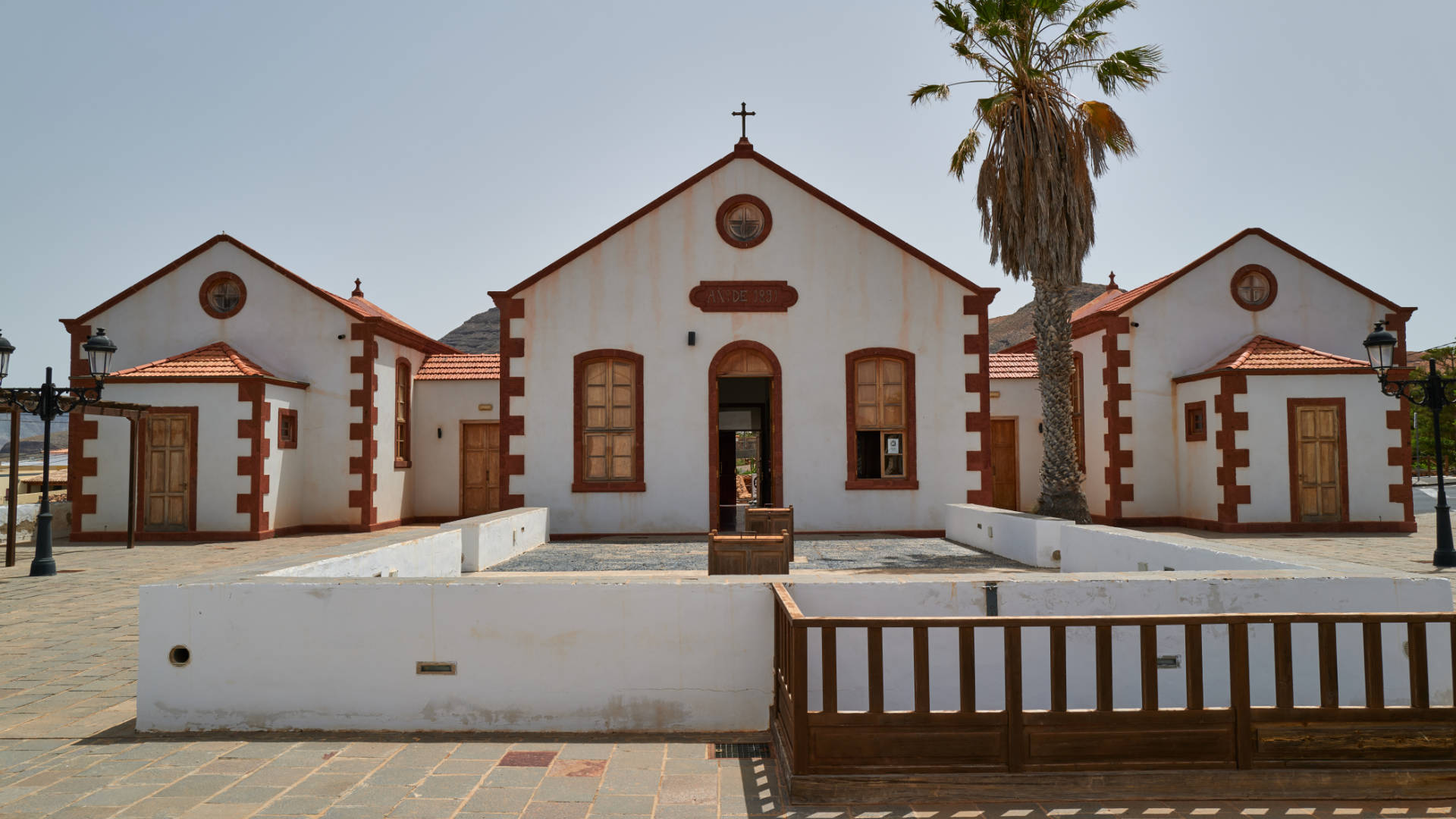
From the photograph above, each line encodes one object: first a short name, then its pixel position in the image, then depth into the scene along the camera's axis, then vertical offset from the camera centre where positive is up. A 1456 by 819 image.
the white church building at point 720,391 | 14.38 +1.09
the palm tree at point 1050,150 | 13.28 +4.35
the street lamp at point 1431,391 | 12.23 +0.82
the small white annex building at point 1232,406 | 16.53 +0.84
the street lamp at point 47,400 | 12.02 +0.79
